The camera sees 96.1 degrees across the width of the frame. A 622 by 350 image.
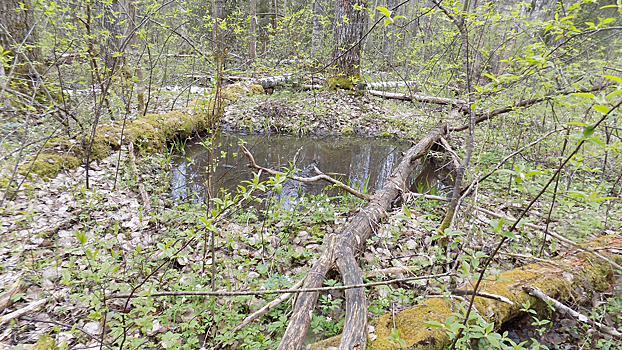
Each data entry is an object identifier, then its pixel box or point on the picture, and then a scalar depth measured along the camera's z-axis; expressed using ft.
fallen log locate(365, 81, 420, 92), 32.00
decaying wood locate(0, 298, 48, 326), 6.16
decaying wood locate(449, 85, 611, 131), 11.09
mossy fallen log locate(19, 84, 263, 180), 12.09
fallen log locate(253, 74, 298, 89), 30.04
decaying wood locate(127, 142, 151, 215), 11.73
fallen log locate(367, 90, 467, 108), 22.07
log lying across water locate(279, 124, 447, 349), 5.67
